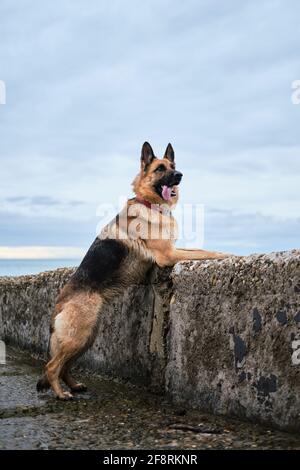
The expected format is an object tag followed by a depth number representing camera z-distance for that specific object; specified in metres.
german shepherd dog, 5.01
